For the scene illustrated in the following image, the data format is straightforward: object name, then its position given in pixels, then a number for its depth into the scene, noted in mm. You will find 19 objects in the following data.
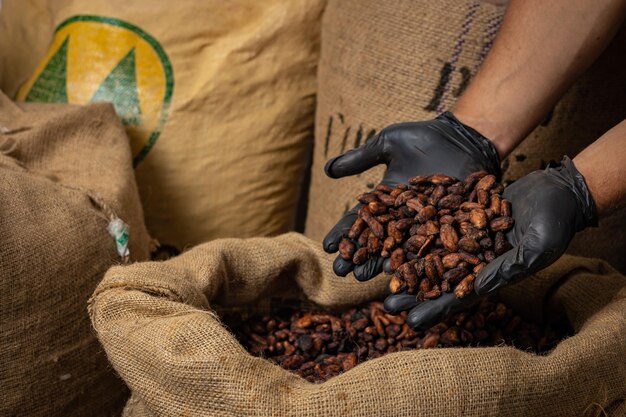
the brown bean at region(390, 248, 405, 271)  1380
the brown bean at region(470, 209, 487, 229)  1359
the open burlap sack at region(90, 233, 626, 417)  1138
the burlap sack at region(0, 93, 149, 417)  1461
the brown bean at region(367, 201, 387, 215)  1440
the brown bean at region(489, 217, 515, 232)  1356
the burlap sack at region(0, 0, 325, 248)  2146
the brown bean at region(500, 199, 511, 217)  1381
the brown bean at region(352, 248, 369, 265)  1395
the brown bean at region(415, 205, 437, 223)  1402
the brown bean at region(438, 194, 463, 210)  1431
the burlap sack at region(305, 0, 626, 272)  1916
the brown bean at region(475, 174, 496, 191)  1427
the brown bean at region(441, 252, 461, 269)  1342
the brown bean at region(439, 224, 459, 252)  1363
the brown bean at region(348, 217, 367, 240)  1423
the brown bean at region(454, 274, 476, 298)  1302
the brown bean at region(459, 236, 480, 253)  1350
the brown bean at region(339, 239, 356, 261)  1403
